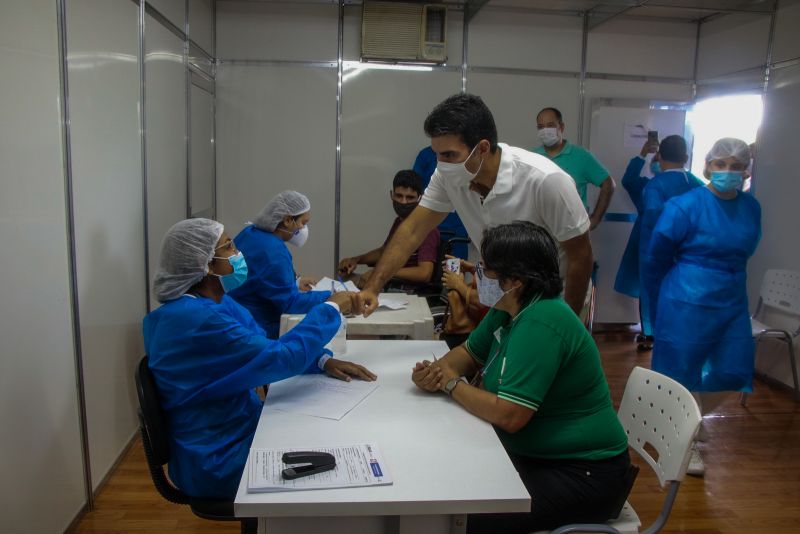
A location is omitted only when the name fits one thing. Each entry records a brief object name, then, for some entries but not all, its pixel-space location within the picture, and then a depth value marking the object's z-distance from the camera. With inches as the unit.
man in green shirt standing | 179.5
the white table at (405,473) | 48.0
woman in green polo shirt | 60.4
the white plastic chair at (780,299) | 153.3
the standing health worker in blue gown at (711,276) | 116.6
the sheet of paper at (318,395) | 65.4
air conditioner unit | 188.4
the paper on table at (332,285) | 110.1
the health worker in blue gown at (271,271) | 107.9
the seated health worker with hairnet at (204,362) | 63.7
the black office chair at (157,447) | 62.1
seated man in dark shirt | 136.8
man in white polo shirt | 80.4
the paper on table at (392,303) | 114.2
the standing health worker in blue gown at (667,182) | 166.2
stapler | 50.9
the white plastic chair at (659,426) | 61.9
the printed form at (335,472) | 49.5
